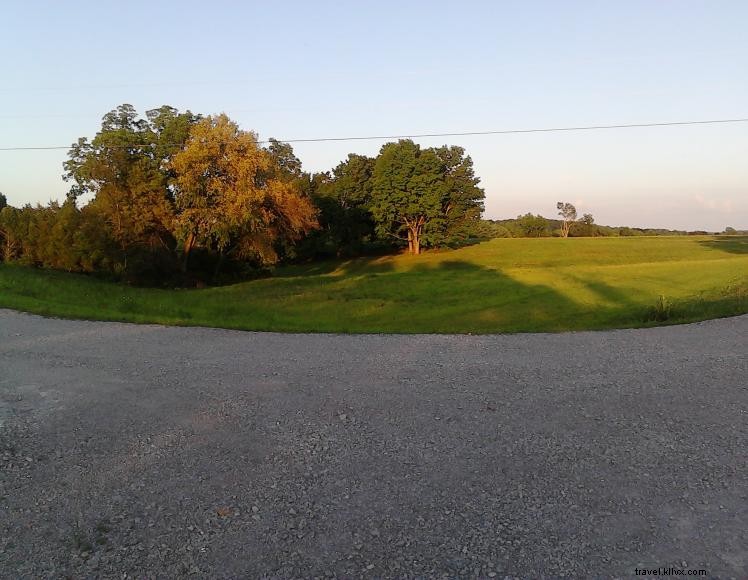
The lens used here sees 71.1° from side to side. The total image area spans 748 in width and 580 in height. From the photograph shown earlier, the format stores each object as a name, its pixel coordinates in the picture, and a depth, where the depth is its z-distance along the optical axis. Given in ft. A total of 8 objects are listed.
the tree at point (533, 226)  316.19
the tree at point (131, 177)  102.32
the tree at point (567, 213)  331.36
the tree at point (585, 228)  326.24
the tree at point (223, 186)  98.37
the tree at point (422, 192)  168.35
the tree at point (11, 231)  128.26
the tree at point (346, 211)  181.27
